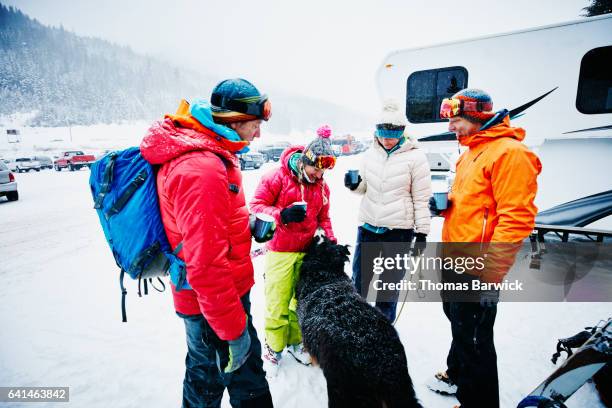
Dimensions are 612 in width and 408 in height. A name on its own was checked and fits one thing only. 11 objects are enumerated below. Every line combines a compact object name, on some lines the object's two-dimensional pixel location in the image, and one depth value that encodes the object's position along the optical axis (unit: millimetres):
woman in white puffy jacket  2607
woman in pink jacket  2398
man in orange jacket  1648
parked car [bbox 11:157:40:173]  20955
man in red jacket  1227
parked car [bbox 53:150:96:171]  21359
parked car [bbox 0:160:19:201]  9391
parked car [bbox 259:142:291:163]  23088
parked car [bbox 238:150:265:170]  17180
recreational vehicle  4004
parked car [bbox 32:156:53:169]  22125
